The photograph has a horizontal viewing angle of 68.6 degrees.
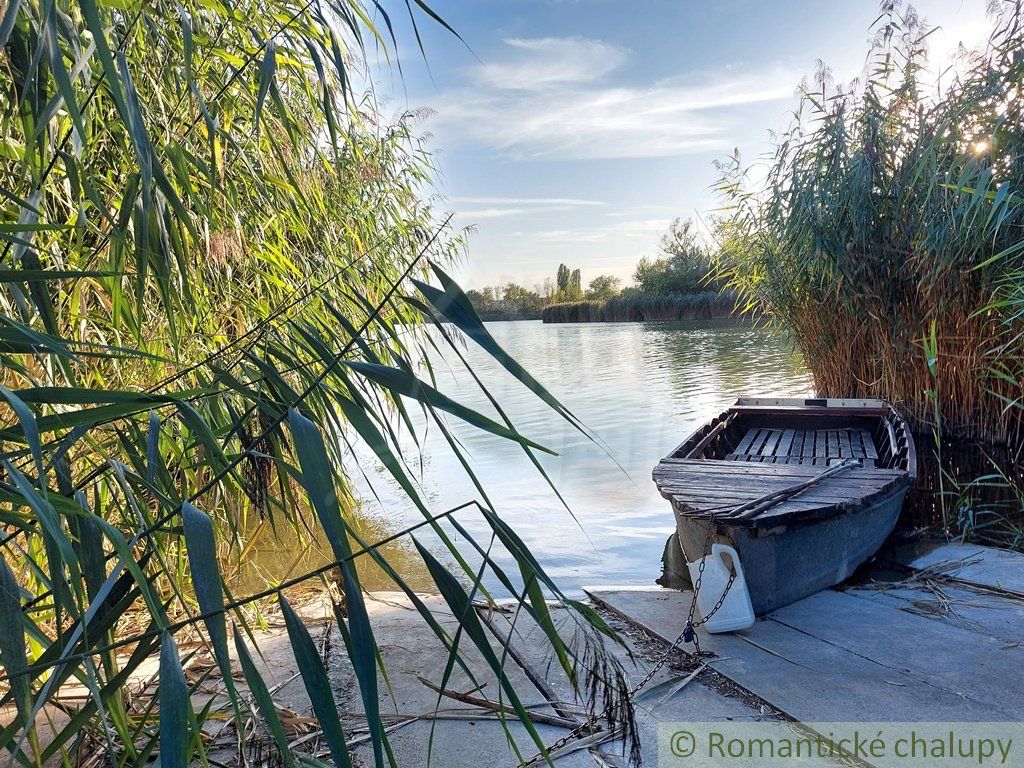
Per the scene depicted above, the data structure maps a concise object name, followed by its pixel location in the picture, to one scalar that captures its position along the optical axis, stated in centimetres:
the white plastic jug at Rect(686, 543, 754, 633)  302
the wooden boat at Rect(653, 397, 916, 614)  329
